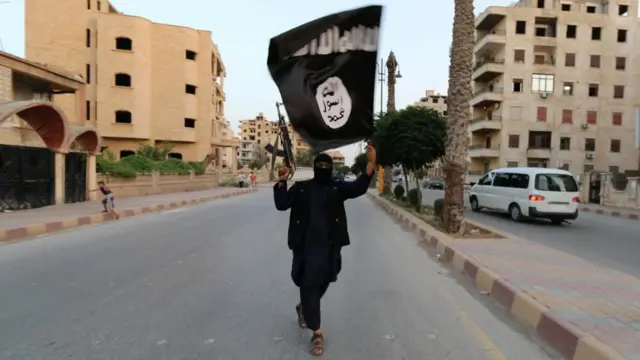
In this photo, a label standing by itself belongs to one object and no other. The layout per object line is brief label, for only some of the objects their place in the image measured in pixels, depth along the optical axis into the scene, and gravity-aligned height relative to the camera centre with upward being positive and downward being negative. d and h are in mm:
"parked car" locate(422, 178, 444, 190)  49125 -1367
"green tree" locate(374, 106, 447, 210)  16578 +1340
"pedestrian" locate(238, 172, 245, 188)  41781 -1231
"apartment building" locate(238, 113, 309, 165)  140350 +12452
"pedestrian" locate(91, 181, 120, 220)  14062 -1264
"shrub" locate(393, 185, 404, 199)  22506 -1083
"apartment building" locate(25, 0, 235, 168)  40094 +9360
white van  14164 -677
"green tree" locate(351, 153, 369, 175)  42856 +760
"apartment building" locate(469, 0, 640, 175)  50969 +9966
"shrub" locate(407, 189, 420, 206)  17084 -1037
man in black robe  3695 -476
